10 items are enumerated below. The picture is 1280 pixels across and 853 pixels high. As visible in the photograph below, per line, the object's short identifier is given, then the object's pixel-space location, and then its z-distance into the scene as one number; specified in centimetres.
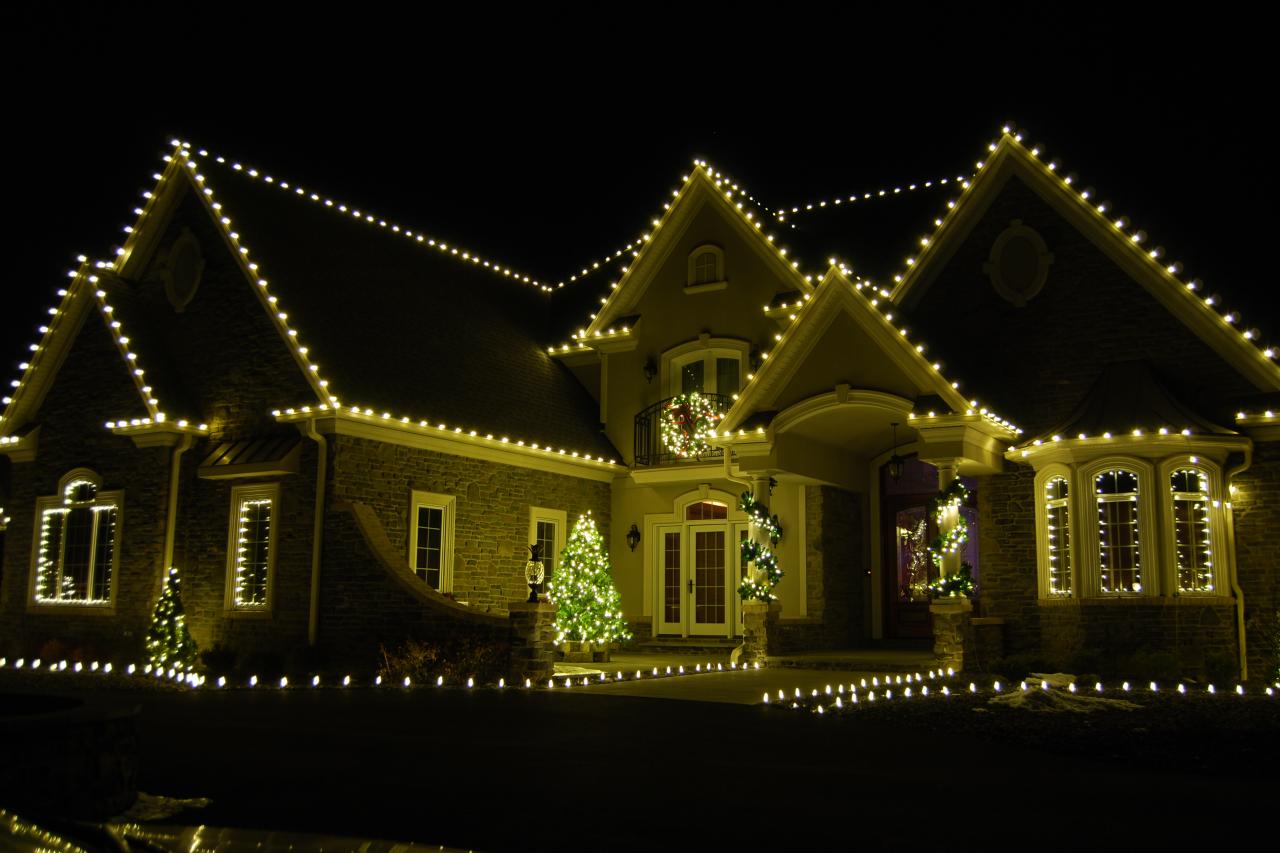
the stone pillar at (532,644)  1427
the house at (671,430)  1512
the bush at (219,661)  1697
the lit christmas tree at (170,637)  1697
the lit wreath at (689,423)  2020
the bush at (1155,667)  1384
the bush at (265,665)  1631
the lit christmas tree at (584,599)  1806
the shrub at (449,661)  1468
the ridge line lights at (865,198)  2122
